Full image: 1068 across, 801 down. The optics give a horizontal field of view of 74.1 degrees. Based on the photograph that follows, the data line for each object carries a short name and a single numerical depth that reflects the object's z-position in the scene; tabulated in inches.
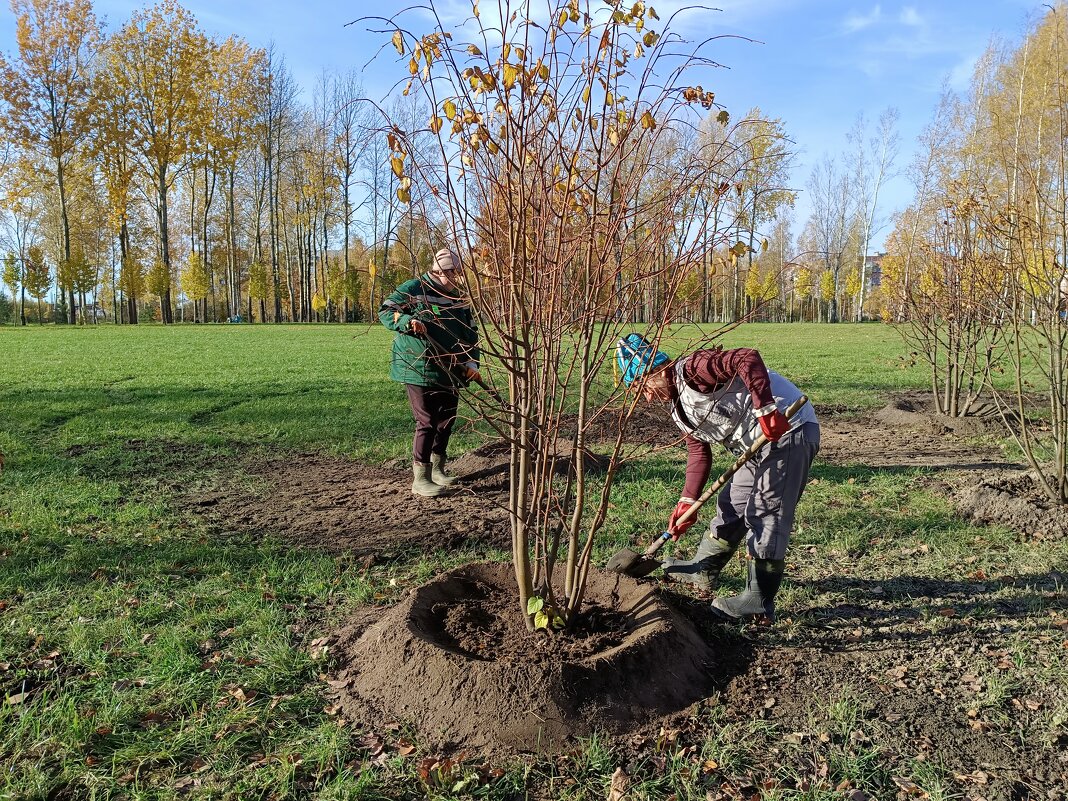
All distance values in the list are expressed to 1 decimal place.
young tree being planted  89.0
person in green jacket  192.1
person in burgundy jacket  117.0
